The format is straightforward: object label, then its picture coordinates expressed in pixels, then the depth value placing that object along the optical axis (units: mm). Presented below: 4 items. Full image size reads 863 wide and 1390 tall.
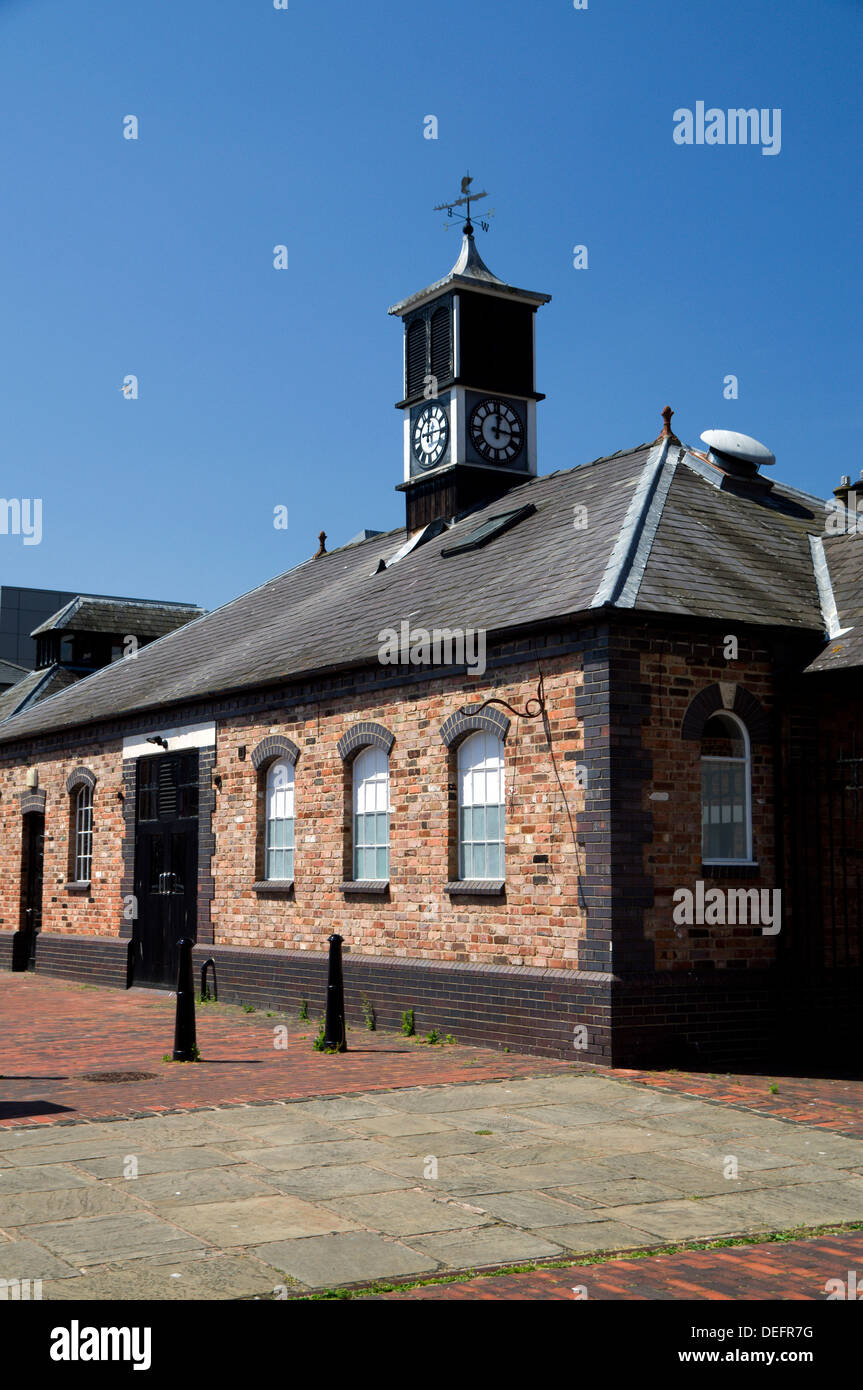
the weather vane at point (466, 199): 22156
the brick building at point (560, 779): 12258
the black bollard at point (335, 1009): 12680
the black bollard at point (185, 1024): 12180
